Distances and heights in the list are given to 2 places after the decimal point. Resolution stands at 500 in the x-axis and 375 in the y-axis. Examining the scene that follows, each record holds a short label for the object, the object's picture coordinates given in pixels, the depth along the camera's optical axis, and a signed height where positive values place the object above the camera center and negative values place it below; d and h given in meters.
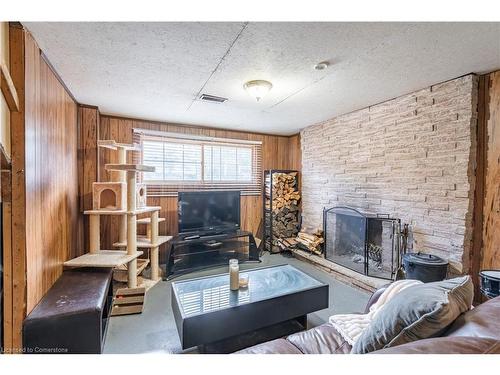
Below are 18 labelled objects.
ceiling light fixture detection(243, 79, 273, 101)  2.13 +0.89
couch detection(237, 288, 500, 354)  0.69 -0.51
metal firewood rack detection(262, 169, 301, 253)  4.07 -0.49
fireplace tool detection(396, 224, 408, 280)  2.48 -0.63
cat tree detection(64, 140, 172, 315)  2.25 -0.61
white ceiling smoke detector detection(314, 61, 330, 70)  1.83 +0.94
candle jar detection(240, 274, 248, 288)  1.94 -0.83
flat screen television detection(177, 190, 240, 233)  3.36 -0.42
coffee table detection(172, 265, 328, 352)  1.51 -0.87
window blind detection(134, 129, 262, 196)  3.53 +0.33
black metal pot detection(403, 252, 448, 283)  2.05 -0.74
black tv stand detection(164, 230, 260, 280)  3.14 -1.03
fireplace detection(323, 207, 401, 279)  2.63 -0.72
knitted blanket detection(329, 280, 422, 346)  1.26 -0.78
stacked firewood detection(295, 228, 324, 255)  3.55 -0.89
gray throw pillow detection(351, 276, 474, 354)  0.86 -0.50
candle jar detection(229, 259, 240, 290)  1.89 -0.77
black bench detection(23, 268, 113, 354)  1.40 -0.88
